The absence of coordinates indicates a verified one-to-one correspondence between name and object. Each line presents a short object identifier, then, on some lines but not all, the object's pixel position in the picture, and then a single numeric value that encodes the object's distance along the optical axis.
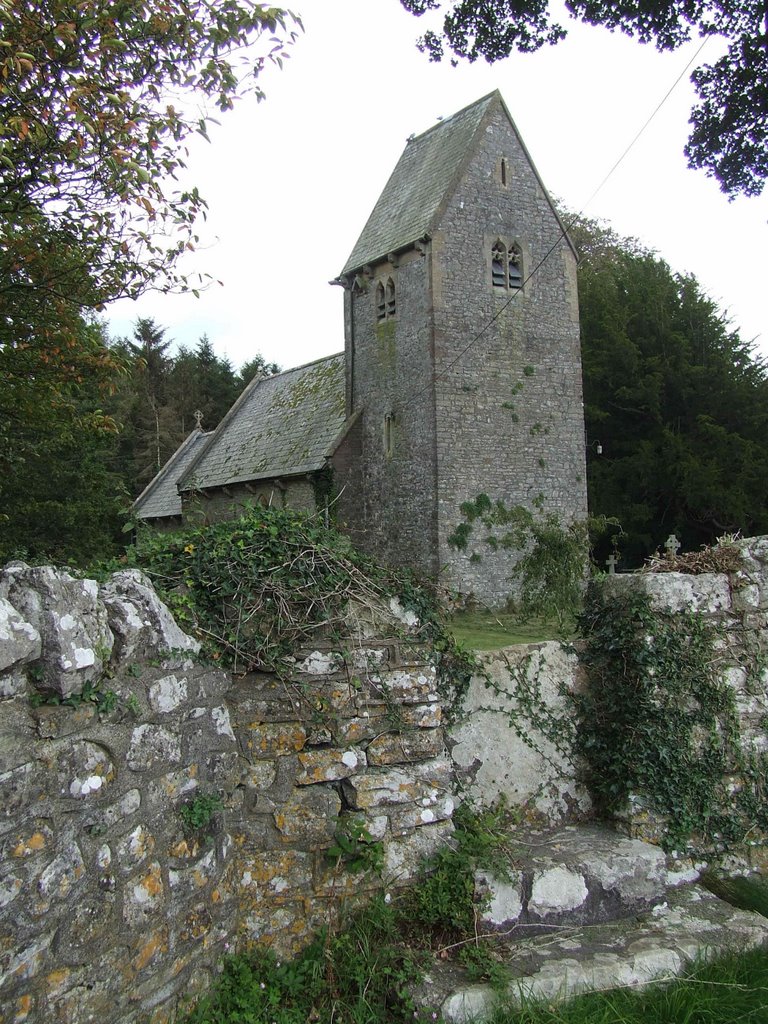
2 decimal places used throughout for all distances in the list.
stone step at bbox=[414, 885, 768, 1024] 3.27
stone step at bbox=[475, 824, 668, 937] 3.79
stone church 18.92
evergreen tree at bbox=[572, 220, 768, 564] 29.42
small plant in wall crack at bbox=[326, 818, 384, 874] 3.59
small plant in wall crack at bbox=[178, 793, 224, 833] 3.13
